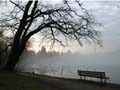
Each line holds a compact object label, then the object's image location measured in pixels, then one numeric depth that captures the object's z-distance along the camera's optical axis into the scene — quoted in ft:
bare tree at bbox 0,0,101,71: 33.92
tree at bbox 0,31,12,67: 38.28
